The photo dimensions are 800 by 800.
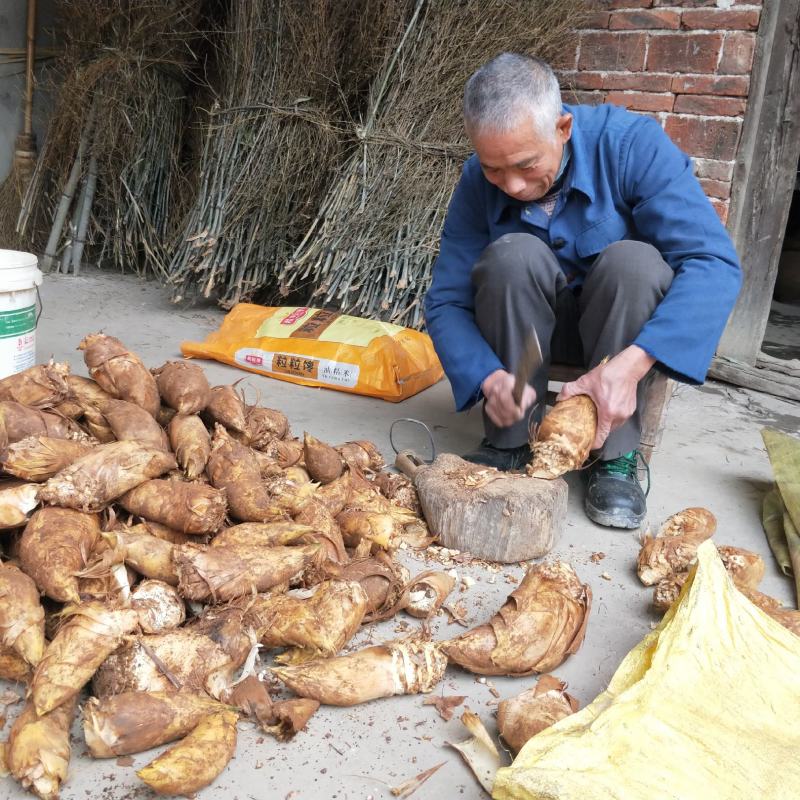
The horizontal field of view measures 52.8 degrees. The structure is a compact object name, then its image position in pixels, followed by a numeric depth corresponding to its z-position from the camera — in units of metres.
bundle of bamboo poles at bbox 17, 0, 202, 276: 4.35
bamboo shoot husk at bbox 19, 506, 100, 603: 1.42
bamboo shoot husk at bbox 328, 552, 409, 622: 1.64
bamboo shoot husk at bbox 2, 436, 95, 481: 1.59
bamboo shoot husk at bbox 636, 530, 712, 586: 1.82
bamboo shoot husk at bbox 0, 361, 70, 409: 1.91
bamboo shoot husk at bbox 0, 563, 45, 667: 1.33
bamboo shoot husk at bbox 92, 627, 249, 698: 1.31
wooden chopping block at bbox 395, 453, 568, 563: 1.89
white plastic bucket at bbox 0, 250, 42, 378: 2.21
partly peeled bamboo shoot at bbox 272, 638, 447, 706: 1.38
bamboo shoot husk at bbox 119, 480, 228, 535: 1.64
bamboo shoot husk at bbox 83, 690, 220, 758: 1.21
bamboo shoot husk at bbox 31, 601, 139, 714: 1.24
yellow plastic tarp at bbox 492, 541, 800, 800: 1.11
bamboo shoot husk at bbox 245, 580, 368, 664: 1.46
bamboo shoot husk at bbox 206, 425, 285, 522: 1.76
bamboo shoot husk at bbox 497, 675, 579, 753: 1.29
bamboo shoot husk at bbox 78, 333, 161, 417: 1.98
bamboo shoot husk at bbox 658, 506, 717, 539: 2.02
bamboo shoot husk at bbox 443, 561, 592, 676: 1.48
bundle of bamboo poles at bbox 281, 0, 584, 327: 3.74
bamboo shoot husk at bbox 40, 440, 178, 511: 1.56
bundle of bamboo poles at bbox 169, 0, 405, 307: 3.90
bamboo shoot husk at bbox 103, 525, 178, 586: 1.52
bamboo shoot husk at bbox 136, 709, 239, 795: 1.15
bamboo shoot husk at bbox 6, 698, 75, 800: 1.15
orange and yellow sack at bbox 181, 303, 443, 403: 3.10
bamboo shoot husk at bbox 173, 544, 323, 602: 1.51
